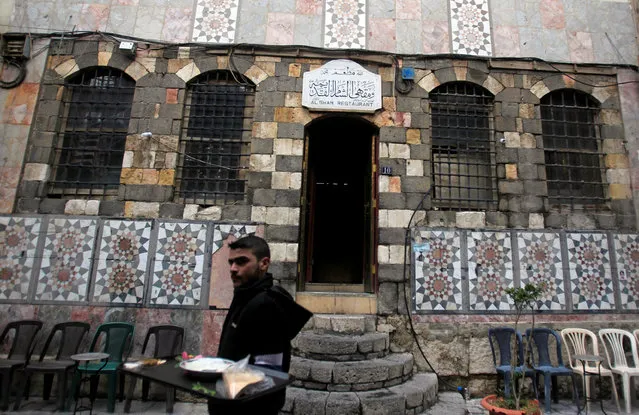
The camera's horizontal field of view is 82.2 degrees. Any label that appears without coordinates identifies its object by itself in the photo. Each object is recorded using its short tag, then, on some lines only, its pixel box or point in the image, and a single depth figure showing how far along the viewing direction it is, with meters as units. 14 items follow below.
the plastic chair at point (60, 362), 4.46
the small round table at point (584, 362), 4.60
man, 1.89
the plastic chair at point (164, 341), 4.94
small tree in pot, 3.84
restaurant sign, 5.91
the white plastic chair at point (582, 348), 4.91
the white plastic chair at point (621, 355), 4.83
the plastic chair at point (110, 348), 4.50
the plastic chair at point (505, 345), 5.15
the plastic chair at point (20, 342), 4.53
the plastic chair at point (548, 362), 4.83
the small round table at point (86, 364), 4.11
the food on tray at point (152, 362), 1.92
